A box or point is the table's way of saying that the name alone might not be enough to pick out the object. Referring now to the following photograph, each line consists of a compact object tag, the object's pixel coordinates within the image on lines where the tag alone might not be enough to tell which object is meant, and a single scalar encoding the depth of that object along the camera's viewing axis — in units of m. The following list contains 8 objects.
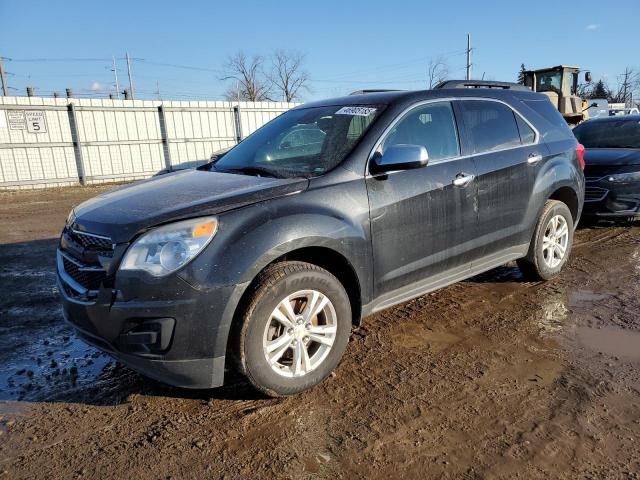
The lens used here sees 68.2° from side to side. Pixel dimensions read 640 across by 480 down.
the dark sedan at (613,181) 6.46
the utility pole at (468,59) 45.92
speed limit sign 14.73
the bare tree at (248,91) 52.42
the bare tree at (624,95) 72.73
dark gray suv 2.49
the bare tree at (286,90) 53.66
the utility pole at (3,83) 31.47
